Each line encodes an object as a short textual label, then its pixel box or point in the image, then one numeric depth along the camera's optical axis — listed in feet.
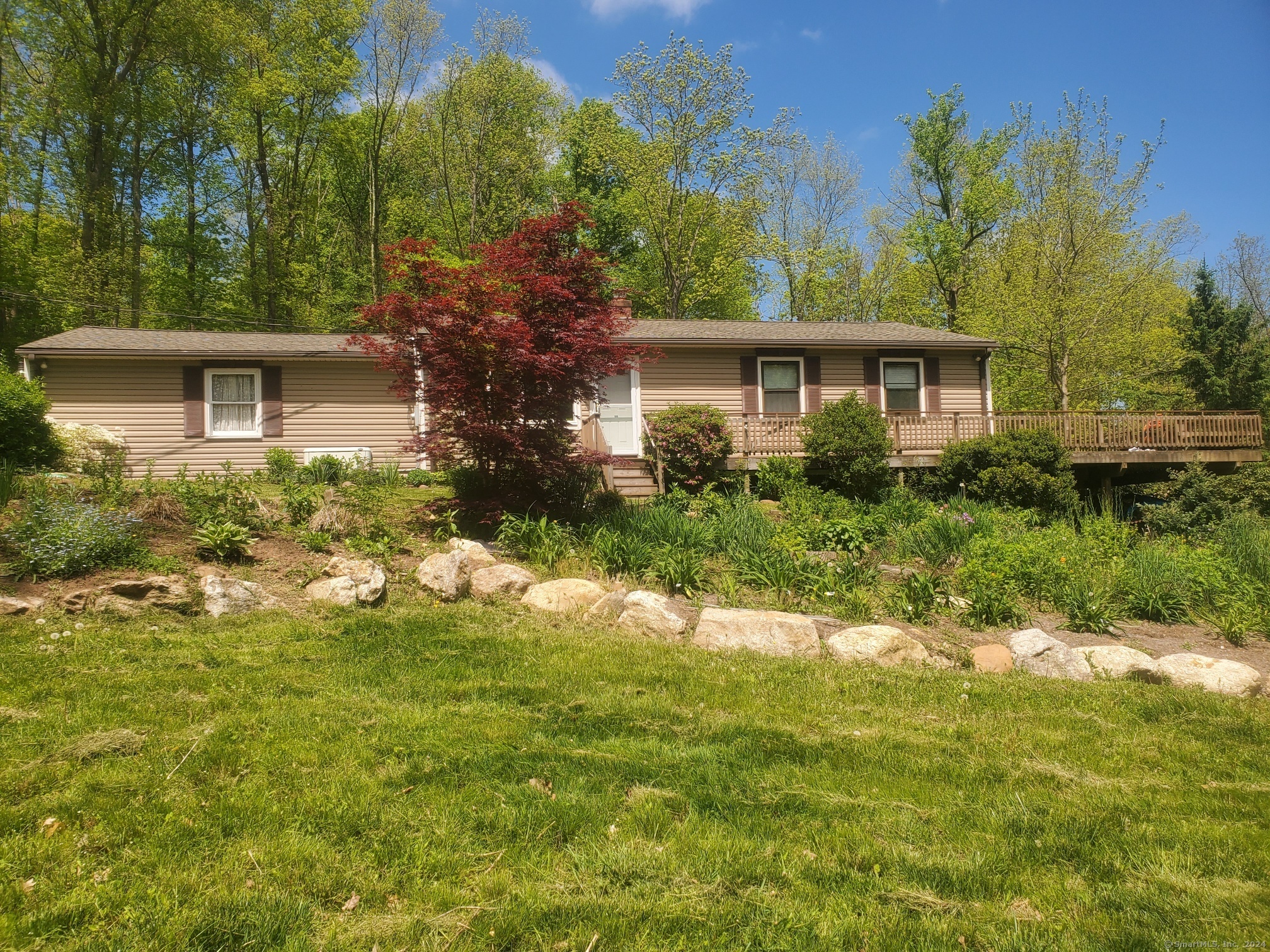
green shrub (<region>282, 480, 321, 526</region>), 29.81
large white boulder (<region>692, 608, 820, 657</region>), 20.72
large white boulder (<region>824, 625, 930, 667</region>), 20.20
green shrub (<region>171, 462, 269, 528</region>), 27.45
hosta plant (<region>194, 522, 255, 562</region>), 24.68
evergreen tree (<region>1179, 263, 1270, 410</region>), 79.15
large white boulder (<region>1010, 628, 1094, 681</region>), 20.40
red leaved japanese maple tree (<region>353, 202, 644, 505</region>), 29.89
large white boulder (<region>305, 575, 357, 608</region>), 22.59
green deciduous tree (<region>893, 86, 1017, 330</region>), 94.73
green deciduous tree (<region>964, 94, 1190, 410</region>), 71.20
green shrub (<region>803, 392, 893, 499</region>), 48.29
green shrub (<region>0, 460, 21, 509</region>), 25.94
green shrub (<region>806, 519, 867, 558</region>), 27.68
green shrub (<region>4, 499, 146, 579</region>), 21.42
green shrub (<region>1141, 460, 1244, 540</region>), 45.50
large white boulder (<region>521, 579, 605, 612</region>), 23.86
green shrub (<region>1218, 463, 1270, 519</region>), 47.93
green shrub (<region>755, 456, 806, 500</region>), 47.29
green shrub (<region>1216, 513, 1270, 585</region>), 28.17
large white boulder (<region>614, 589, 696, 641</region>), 21.98
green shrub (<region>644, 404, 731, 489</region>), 45.96
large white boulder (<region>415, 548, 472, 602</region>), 24.13
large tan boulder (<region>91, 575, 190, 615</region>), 20.34
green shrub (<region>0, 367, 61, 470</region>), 34.45
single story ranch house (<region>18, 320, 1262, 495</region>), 49.60
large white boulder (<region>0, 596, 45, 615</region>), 19.01
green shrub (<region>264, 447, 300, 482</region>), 46.34
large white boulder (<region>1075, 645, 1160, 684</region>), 20.07
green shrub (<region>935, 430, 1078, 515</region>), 46.42
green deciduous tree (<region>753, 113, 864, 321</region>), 106.32
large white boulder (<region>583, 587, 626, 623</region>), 22.98
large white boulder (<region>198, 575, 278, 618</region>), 21.35
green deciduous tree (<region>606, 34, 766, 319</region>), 82.23
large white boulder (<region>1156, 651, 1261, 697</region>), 19.26
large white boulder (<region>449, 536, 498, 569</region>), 26.81
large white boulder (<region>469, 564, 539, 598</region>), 24.90
